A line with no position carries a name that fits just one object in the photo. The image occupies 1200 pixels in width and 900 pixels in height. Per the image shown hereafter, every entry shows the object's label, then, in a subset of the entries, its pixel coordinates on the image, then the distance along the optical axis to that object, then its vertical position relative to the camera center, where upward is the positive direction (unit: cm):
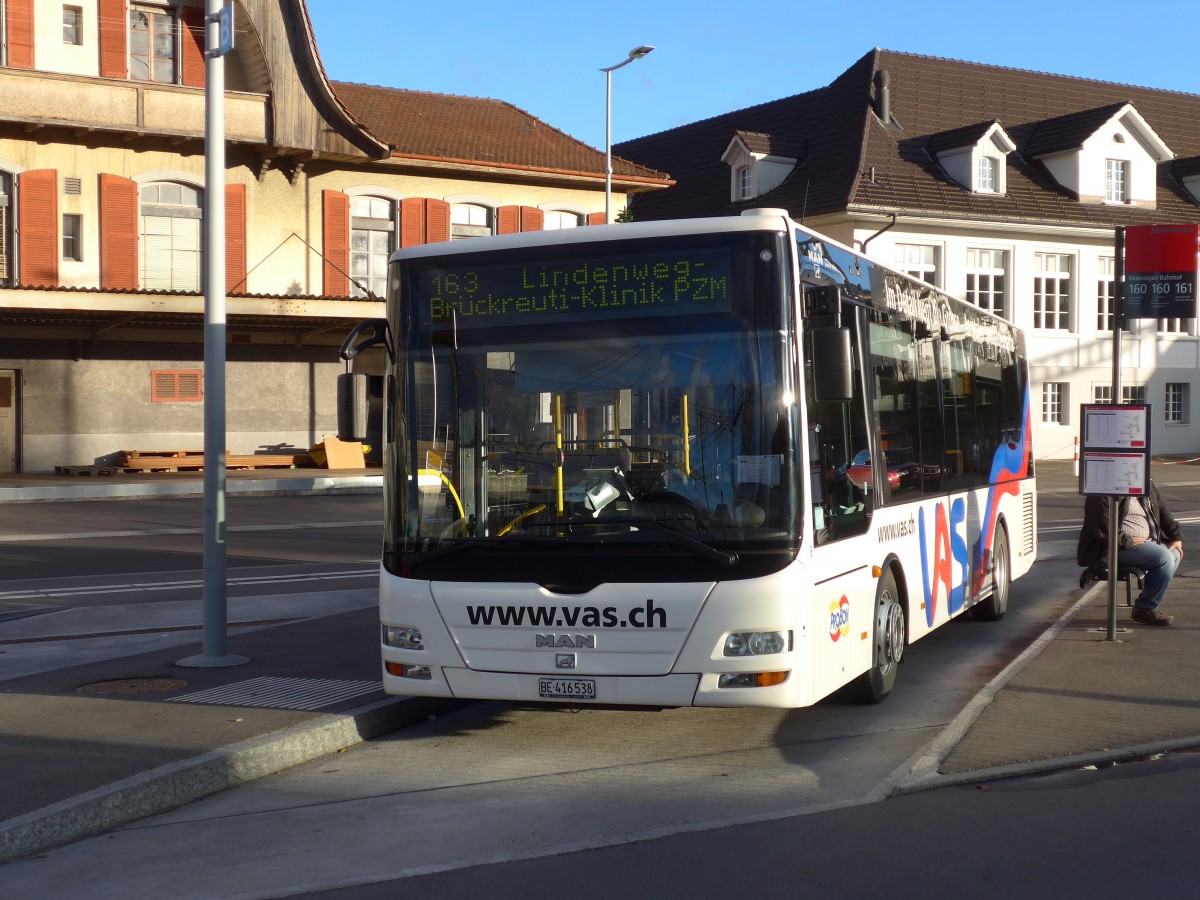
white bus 718 -23
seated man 1162 -99
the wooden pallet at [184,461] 3203 -86
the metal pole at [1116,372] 1073 +51
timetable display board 1086 -23
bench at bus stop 1182 -125
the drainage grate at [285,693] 842 -162
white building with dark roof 4247 +694
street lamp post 3422 +691
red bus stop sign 1551 +169
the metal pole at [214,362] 960 +40
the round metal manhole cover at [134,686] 892 -163
